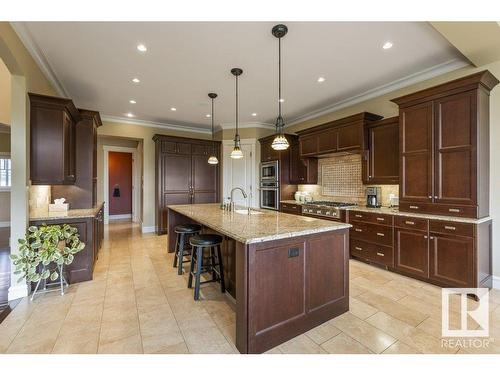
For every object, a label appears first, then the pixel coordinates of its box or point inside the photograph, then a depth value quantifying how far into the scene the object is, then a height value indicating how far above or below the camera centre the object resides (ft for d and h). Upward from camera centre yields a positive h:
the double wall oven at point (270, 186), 17.70 +0.12
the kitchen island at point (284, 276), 5.50 -2.32
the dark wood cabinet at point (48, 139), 9.08 +1.99
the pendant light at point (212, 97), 13.24 +5.37
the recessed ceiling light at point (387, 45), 8.57 +5.27
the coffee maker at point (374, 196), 12.60 -0.50
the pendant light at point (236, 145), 10.61 +1.96
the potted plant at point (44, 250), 7.92 -2.23
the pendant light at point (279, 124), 7.73 +2.39
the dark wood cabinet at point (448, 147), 8.34 +1.53
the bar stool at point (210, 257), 8.24 -2.78
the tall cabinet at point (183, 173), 18.03 +1.15
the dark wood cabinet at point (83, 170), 11.94 +0.95
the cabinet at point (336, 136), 12.47 +3.06
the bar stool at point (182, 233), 10.55 -2.05
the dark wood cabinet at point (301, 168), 16.84 +1.46
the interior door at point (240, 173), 19.60 +1.22
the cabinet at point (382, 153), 11.30 +1.74
